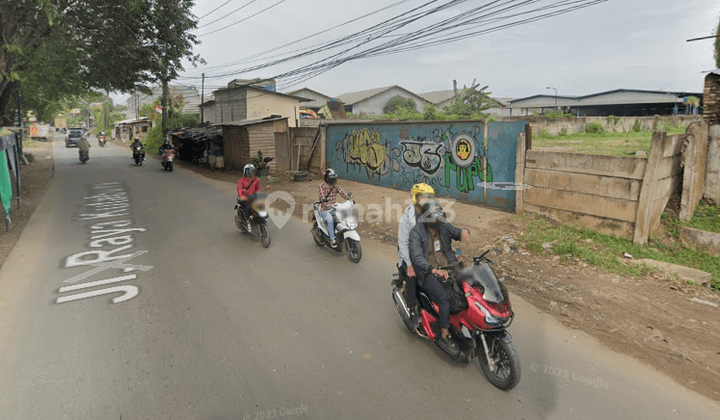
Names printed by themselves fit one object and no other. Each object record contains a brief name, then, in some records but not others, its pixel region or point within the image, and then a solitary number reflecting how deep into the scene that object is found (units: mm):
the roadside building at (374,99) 58469
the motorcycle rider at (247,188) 8508
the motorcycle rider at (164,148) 21547
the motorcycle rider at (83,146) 24656
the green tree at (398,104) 57406
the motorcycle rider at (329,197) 7459
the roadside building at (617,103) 40469
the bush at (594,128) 26875
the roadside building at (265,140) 19156
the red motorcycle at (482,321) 3438
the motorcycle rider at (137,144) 24000
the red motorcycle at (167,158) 21438
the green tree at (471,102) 41309
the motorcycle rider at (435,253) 3877
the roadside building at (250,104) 35562
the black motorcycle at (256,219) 8062
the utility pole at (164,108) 28605
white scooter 7141
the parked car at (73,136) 42906
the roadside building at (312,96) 59469
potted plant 18375
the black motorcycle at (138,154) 23953
